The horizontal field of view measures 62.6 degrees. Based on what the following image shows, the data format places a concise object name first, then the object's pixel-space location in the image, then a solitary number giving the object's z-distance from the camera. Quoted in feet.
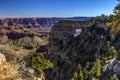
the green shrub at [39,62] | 139.67
